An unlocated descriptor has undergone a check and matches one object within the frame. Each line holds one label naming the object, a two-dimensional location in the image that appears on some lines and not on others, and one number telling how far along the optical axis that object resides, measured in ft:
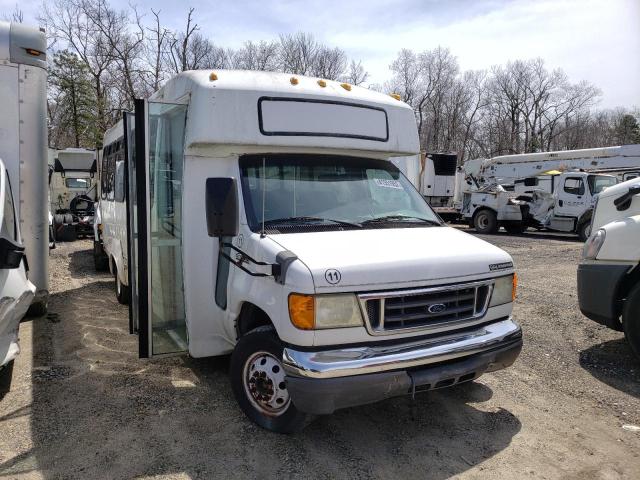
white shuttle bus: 10.51
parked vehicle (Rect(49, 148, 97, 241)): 54.92
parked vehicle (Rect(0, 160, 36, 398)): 12.80
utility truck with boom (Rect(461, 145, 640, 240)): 59.77
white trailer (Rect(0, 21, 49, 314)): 18.06
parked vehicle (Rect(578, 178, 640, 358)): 16.05
